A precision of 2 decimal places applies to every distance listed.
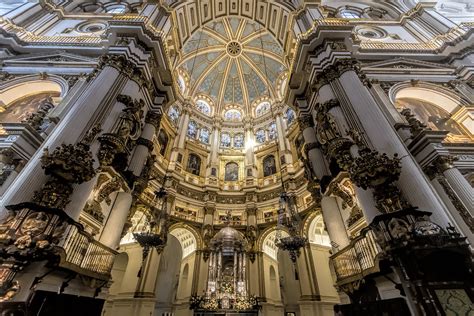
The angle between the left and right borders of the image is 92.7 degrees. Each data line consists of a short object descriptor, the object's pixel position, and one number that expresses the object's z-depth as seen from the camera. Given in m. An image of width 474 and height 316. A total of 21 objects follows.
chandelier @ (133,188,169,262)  8.60
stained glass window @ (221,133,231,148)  24.62
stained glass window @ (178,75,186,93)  24.48
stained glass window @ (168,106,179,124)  22.54
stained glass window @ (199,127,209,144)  24.23
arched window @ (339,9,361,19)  17.80
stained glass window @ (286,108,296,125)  22.59
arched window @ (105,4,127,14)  17.62
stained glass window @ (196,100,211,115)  26.36
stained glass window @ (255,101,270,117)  26.41
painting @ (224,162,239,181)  22.00
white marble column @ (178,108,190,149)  21.43
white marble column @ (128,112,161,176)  10.35
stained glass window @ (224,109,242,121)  26.92
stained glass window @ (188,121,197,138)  23.59
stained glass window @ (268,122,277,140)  23.42
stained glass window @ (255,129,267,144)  24.24
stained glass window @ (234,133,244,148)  24.73
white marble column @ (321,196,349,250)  8.84
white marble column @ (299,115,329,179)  10.16
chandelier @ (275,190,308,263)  9.15
